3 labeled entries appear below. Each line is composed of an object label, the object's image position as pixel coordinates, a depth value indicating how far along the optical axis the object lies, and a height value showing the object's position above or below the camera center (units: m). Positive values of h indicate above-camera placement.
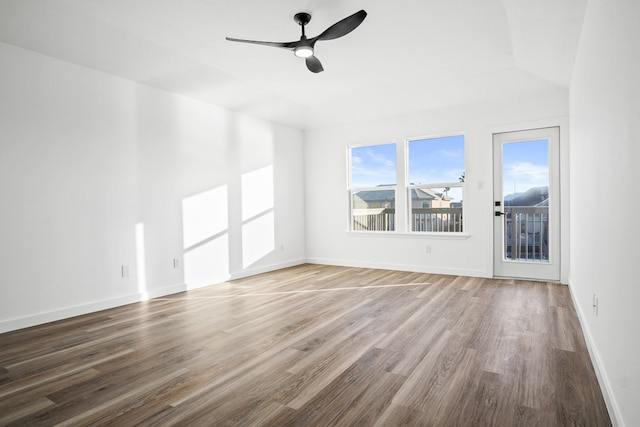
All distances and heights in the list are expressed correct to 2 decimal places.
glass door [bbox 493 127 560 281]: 4.70 +0.01
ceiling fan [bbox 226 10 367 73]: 2.66 +1.37
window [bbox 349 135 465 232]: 5.51 +0.33
